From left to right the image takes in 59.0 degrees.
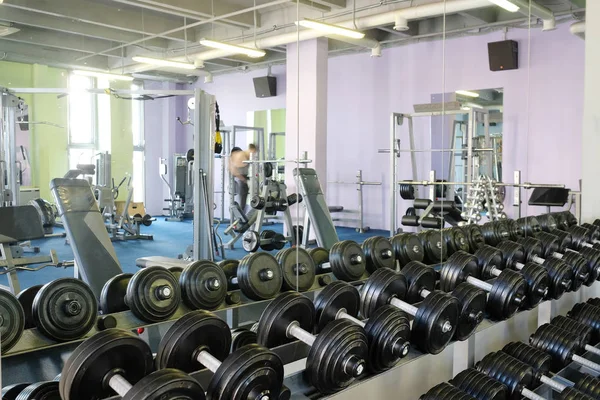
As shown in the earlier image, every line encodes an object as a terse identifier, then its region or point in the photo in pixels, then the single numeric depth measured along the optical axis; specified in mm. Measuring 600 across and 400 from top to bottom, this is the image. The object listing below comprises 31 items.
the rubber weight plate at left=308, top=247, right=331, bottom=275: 2854
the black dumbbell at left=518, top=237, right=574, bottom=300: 2572
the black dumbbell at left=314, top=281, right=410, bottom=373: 1695
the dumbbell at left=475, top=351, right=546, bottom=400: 2020
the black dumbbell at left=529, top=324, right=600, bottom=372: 2295
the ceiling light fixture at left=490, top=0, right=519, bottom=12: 4034
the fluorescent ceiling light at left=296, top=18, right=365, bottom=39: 4543
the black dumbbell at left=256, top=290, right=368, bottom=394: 1533
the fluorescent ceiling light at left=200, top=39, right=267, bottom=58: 5137
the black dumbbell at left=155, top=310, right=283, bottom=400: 1340
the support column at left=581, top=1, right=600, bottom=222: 3752
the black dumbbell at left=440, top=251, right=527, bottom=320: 2240
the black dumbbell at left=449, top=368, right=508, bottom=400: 1928
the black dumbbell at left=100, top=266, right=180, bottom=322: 2047
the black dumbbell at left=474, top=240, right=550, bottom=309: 2418
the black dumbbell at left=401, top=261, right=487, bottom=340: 2027
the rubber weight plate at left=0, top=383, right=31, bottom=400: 1557
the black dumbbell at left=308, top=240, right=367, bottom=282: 2588
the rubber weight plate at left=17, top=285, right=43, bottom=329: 2002
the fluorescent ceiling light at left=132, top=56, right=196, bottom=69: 4105
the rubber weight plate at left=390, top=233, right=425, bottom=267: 2877
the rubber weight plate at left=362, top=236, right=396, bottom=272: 2770
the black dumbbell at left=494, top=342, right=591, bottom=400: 2002
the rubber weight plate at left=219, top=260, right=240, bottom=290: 2508
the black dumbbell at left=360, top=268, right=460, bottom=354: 1850
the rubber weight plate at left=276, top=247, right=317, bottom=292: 2455
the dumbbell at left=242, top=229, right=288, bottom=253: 5266
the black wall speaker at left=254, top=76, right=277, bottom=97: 4809
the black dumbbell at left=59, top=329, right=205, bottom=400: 1314
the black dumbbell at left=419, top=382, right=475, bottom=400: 1812
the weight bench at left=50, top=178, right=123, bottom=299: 3270
